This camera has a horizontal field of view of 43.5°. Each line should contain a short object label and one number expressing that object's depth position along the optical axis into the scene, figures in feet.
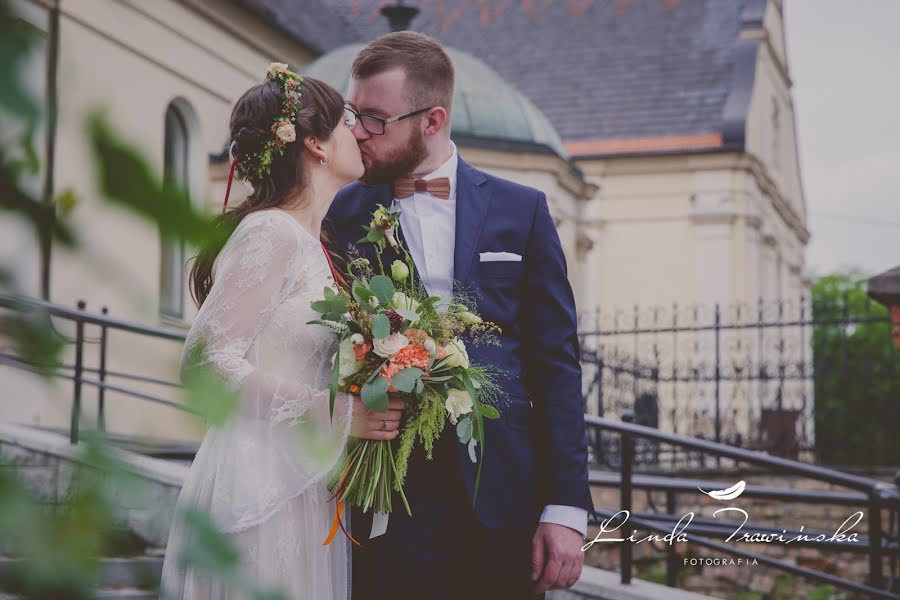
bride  8.31
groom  8.90
